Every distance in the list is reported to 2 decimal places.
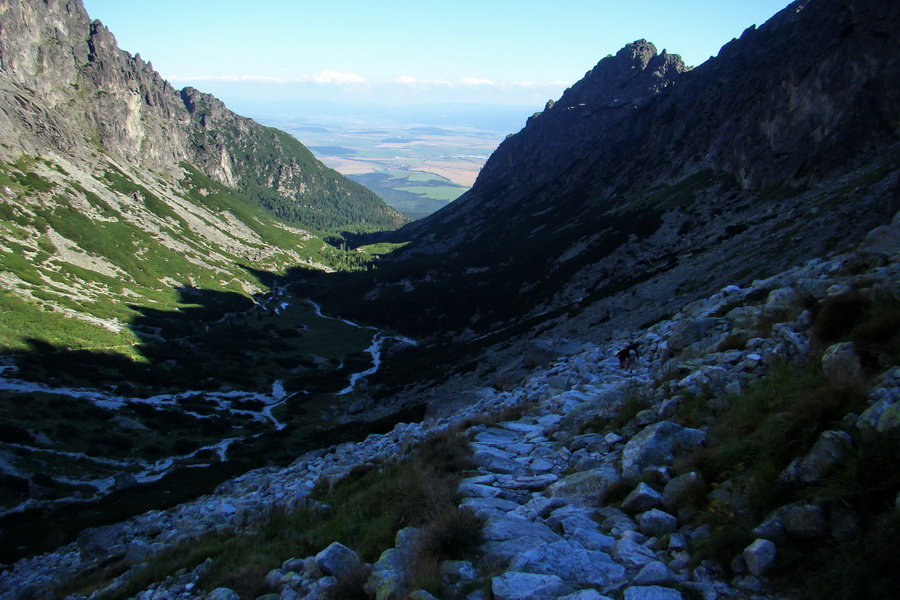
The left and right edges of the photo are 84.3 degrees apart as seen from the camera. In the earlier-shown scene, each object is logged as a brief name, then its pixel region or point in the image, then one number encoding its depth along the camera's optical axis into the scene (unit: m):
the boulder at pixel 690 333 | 16.77
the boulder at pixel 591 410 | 13.83
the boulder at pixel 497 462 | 12.16
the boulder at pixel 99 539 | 20.73
